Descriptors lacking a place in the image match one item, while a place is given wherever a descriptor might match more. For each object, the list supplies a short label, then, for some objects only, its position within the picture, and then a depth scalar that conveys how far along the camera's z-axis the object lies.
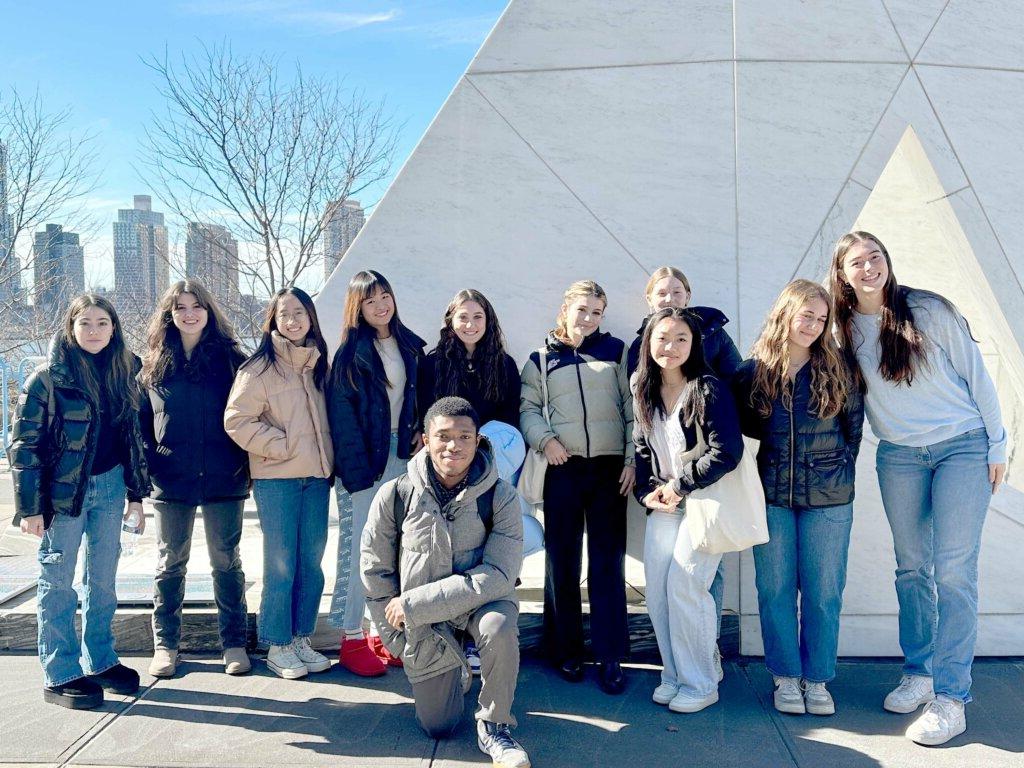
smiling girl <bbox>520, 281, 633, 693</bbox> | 4.05
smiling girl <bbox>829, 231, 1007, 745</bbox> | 3.56
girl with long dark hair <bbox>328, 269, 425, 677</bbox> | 4.06
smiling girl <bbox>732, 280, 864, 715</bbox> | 3.61
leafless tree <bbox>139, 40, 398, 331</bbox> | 11.75
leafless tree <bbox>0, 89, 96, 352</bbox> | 12.61
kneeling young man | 3.38
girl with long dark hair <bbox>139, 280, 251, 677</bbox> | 4.01
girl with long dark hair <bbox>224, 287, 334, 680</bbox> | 3.99
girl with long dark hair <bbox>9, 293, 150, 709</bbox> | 3.67
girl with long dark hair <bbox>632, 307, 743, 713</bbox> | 3.67
